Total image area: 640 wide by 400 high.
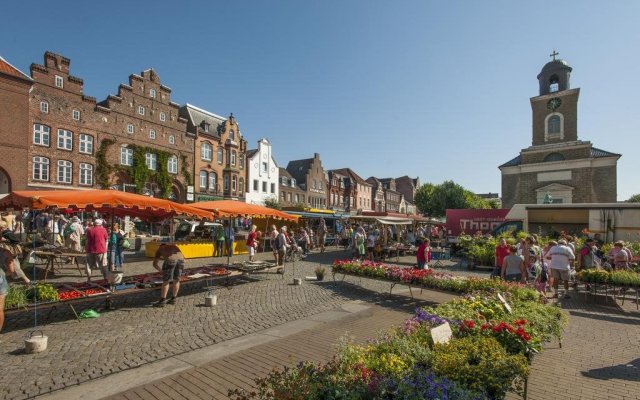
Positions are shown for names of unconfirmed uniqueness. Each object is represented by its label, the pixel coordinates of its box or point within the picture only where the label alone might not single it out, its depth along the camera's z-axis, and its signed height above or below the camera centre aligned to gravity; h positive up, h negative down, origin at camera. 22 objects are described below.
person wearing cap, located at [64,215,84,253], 14.84 -1.38
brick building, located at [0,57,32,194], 25.16 +5.56
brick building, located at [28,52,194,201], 27.45 +6.09
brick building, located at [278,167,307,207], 53.10 +2.26
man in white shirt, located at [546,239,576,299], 10.97 -1.72
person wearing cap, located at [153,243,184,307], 8.86 -1.57
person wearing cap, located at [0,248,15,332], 6.84 -1.14
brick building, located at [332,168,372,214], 68.70 +2.99
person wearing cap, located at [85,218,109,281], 10.24 -1.18
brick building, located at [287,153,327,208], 58.28 +4.68
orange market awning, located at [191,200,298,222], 11.98 -0.13
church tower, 36.94 +5.22
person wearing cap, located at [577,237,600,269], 12.73 -1.74
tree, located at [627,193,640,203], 69.50 +2.27
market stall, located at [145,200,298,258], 12.03 -0.30
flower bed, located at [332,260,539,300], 7.98 -1.98
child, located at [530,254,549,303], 11.17 -2.15
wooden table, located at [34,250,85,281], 11.01 -2.35
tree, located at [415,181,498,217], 53.44 +1.40
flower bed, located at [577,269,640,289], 9.76 -1.96
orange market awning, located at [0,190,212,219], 7.84 +0.07
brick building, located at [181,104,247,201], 40.50 +6.10
